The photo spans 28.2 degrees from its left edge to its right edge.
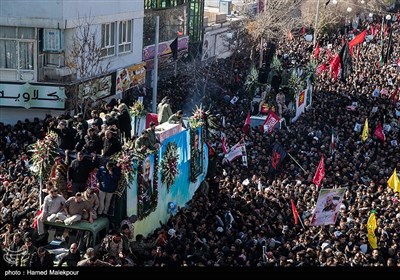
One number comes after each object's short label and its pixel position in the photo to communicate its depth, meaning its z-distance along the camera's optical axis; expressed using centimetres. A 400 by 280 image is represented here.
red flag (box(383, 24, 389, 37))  5745
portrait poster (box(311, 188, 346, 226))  1648
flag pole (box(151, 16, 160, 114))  3022
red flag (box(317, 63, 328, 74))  4194
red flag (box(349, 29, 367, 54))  3991
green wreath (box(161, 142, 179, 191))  1702
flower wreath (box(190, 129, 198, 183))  1947
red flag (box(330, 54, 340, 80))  3647
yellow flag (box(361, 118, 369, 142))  2683
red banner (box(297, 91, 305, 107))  3374
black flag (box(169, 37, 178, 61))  3762
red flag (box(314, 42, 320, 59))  4679
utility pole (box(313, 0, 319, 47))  5028
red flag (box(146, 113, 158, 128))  1994
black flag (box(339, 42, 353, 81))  3653
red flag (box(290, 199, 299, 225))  1722
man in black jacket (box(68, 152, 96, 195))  1462
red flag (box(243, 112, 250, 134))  2622
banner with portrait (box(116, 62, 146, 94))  3203
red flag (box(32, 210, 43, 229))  1416
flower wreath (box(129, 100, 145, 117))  1975
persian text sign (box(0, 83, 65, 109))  2756
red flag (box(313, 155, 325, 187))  2031
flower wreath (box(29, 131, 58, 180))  1502
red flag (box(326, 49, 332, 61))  4726
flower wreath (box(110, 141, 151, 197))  1466
